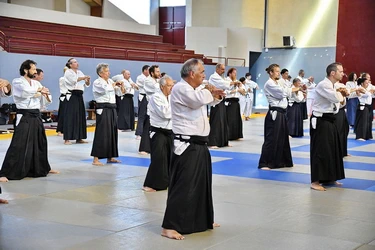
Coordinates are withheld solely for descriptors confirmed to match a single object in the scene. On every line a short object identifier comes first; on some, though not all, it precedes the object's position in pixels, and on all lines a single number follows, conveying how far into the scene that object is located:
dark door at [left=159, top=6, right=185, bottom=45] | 29.80
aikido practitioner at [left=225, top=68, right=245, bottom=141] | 13.88
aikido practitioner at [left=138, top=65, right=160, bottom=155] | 10.89
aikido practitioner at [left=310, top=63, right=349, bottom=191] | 8.02
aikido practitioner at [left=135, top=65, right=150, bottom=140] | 14.45
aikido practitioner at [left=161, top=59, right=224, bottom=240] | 5.48
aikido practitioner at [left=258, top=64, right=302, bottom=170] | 9.72
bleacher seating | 18.73
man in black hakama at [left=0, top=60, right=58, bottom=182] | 8.45
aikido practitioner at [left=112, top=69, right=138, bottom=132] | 16.45
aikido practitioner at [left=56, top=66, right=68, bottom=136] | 13.86
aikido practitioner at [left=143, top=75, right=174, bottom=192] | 7.81
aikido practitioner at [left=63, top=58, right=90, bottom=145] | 12.87
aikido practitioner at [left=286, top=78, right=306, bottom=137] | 15.39
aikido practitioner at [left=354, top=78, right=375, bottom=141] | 13.81
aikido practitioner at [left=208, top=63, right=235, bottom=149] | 12.53
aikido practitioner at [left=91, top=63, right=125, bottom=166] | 10.03
